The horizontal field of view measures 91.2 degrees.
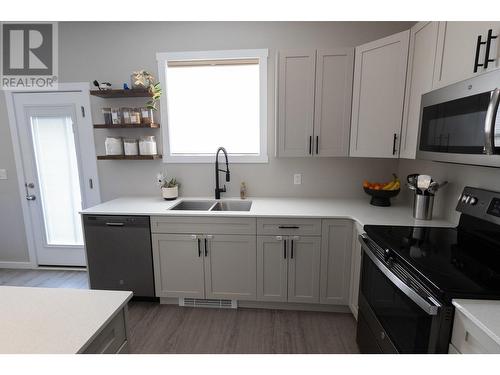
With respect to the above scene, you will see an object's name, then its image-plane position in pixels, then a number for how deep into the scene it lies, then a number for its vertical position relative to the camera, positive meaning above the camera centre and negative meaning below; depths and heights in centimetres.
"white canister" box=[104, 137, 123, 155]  255 +9
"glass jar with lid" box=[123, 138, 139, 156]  255 +8
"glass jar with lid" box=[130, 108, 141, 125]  248 +37
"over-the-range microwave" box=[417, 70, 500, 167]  101 +15
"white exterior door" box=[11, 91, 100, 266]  271 -18
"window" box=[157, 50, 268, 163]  251 +52
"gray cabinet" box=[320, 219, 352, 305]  202 -91
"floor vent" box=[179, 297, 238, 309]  227 -139
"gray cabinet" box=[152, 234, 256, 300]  214 -99
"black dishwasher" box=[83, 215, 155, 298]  219 -90
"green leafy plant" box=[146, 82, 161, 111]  241 +59
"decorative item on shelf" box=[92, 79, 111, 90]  242 +67
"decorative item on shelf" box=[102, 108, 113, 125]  252 +38
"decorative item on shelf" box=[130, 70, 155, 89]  237 +71
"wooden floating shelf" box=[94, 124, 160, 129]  248 +28
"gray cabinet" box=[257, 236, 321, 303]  208 -99
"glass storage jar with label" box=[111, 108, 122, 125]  251 +38
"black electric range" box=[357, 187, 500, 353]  95 -52
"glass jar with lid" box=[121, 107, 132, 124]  249 +40
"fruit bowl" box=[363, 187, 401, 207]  219 -39
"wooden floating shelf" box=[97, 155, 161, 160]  254 -4
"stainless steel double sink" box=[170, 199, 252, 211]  256 -54
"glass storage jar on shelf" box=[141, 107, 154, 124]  250 +38
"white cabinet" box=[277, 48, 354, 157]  212 +46
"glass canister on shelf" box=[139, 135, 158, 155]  255 +9
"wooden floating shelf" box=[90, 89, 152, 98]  238 +59
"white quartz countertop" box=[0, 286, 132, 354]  70 -54
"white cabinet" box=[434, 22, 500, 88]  114 +55
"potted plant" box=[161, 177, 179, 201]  258 -38
